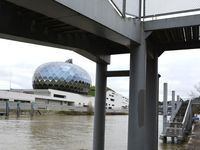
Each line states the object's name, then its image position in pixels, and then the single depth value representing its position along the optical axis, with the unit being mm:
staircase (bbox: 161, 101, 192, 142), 19703
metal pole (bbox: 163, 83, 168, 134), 18212
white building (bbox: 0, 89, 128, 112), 87138
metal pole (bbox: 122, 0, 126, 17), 7559
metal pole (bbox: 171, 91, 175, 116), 21447
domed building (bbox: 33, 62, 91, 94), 114938
